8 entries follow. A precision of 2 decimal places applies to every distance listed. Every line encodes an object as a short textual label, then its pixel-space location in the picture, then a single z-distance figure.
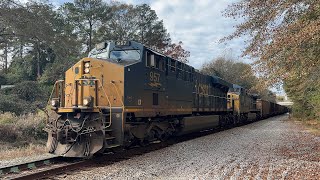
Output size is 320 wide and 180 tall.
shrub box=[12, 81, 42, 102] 25.86
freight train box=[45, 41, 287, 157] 8.65
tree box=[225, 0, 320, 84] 7.83
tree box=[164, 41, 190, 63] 42.06
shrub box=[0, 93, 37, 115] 21.08
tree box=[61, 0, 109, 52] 37.56
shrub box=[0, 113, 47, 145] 15.18
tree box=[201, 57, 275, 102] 60.03
